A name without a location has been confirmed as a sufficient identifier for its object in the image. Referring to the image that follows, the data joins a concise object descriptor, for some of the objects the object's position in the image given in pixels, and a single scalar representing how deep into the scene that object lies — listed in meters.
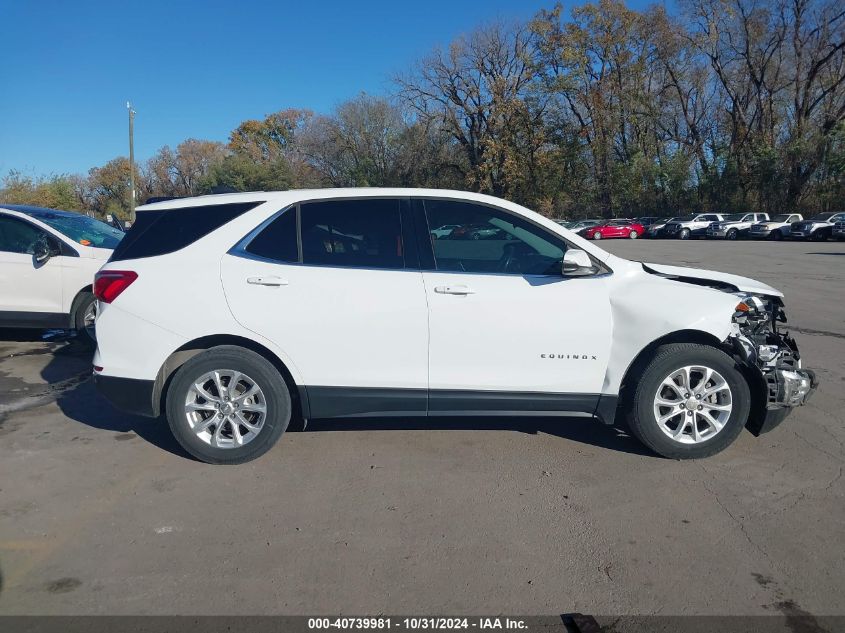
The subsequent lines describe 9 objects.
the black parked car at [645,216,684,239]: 44.95
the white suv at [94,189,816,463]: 4.39
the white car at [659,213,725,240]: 42.94
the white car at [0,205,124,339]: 7.87
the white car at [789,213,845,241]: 35.00
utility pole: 37.62
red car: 43.94
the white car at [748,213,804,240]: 38.18
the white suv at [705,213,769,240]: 40.59
